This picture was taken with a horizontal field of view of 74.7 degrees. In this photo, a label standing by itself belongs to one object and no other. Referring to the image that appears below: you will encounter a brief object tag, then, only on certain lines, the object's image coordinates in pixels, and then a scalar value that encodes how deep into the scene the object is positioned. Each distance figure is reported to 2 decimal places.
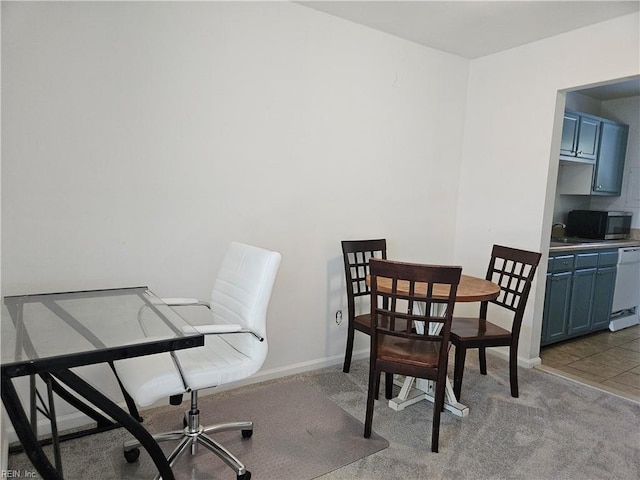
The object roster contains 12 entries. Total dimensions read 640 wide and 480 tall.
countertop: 3.52
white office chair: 1.70
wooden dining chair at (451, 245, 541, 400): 2.55
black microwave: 4.21
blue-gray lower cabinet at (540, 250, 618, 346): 3.54
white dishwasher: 4.12
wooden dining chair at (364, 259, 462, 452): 2.04
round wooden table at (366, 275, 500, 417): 2.33
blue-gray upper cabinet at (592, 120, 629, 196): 4.18
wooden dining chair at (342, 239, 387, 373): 2.95
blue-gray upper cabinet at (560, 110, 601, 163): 3.71
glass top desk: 1.31
